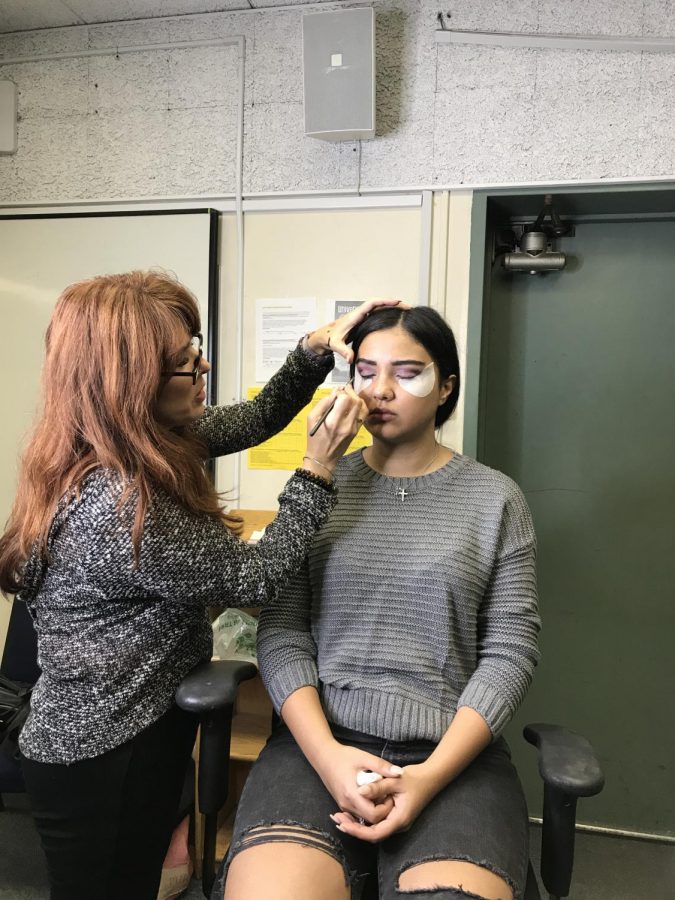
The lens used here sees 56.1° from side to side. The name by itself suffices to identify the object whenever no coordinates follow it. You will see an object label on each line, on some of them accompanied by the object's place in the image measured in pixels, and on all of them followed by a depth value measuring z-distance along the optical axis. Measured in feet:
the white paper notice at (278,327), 6.61
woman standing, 3.10
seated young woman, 3.05
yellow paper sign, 6.66
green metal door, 6.52
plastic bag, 5.98
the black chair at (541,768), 3.05
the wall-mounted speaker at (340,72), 5.90
